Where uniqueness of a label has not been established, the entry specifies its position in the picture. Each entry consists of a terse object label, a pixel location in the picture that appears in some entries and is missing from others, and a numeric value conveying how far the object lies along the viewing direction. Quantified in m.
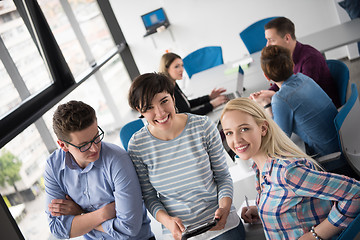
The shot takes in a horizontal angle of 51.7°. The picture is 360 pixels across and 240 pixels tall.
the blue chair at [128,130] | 3.35
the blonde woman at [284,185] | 1.34
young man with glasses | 1.83
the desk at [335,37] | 3.86
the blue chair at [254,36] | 4.92
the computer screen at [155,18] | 6.59
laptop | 3.62
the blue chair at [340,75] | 2.72
